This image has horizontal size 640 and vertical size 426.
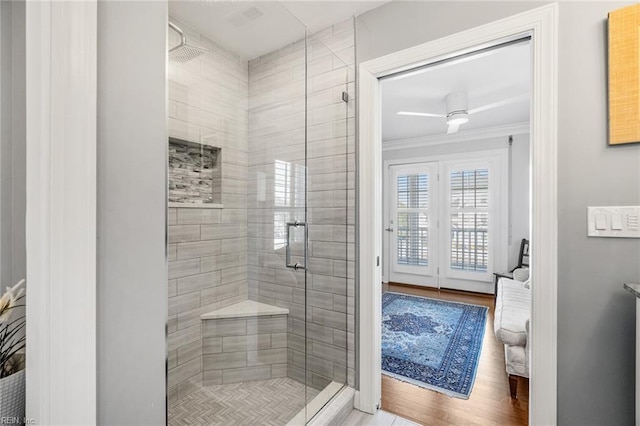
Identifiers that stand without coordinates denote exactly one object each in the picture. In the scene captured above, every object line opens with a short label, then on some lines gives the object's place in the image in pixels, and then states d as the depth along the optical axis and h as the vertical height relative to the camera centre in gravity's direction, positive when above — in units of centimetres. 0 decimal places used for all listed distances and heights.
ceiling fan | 307 +114
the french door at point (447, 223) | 455 -19
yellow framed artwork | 114 +55
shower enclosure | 182 -2
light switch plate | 116 -4
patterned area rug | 222 -128
